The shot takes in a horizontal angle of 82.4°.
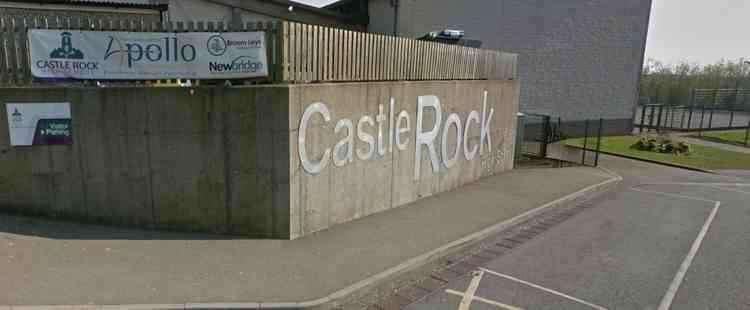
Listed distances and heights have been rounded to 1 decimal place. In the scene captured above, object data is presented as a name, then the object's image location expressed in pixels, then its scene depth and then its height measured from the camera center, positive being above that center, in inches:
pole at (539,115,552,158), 562.8 -67.6
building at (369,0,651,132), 638.5 +83.4
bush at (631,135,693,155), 671.8 -82.9
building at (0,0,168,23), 390.9 +63.7
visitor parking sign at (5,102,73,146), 215.2 -24.3
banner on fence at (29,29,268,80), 208.5 +11.4
